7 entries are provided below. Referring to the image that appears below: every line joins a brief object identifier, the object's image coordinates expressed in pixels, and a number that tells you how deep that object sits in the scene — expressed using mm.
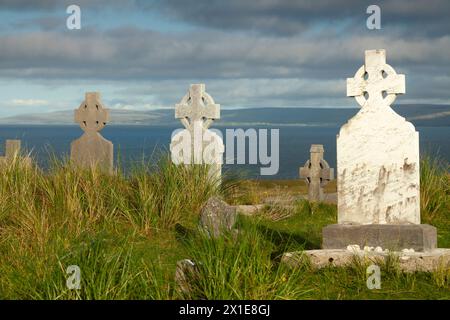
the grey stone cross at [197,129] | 13703
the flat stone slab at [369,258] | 7750
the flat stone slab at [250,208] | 12409
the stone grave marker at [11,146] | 16234
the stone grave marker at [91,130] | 15539
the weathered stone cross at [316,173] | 15992
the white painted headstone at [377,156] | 8672
